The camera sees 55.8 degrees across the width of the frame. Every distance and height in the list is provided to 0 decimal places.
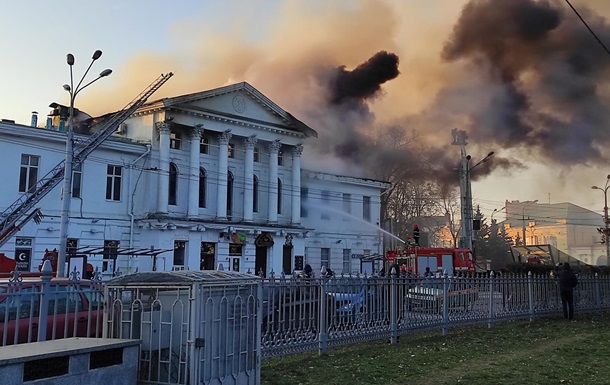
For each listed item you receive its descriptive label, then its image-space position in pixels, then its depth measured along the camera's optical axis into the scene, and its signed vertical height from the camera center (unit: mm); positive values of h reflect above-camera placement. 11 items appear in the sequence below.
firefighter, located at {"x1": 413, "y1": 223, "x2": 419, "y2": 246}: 30255 +1502
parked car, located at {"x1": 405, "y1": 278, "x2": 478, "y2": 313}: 13797 -769
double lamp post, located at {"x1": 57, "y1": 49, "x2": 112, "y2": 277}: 21906 +3646
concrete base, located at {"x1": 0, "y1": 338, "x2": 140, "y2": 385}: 4496 -864
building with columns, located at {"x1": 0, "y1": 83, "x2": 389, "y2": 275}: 30938 +4620
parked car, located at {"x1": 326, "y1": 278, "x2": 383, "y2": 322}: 11469 -764
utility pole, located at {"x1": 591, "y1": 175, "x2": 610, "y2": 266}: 37094 +3739
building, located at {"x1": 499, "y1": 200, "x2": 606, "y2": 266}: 76688 +5668
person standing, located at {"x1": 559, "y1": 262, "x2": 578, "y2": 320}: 18172 -691
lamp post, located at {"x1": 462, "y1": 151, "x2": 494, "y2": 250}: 35094 +3262
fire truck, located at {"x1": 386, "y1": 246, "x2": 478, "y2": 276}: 30391 +199
